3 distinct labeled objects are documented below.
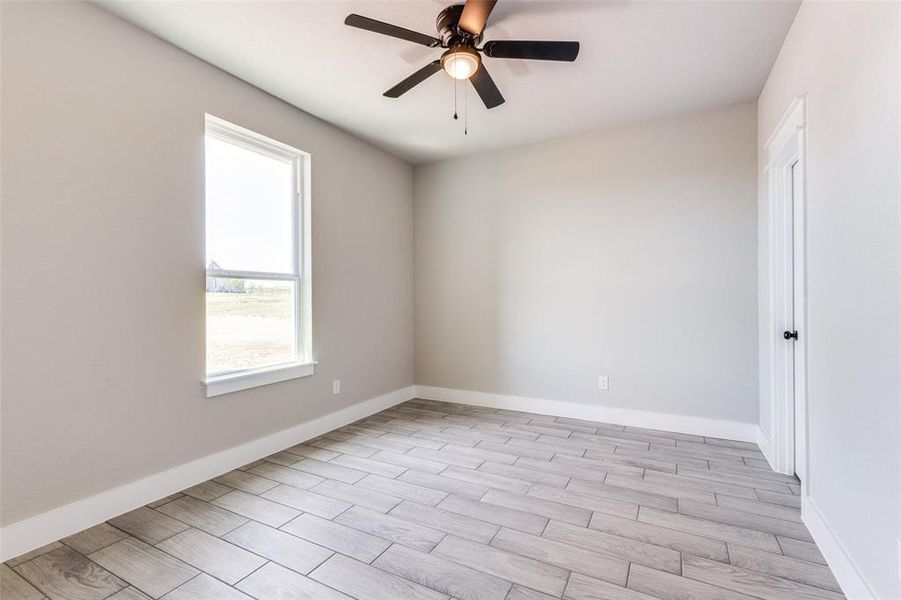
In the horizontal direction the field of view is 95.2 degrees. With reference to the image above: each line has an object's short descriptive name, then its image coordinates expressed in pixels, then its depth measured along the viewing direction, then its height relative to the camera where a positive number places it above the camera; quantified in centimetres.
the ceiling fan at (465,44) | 189 +125
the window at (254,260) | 280 +30
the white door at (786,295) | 248 +2
